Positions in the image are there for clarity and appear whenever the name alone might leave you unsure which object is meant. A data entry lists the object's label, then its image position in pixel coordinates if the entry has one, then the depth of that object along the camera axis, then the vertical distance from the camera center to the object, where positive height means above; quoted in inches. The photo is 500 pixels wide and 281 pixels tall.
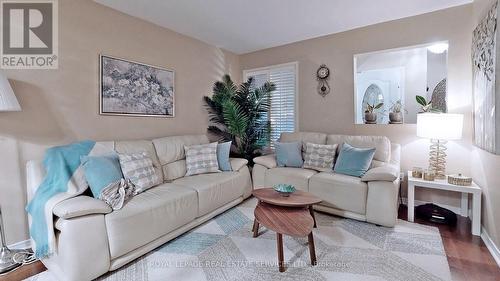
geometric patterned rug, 69.8 -40.7
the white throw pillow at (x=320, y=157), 124.2 -11.6
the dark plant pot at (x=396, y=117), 127.0 +9.9
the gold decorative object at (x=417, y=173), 109.2 -17.6
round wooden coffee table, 70.3 -26.7
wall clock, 147.5 +35.9
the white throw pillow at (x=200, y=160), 120.7 -12.8
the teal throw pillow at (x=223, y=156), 127.9 -11.5
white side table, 91.6 -24.4
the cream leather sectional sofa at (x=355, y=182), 97.0 -22.2
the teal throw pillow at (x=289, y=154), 133.3 -10.8
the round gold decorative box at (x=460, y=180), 95.1 -18.6
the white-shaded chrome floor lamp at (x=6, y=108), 69.7 +8.2
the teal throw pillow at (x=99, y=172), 79.6 -13.0
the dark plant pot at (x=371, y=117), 134.1 +10.4
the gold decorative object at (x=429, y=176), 104.0 -18.1
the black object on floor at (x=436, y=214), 103.4 -35.9
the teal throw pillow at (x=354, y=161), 110.4 -12.4
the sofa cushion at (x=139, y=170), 90.0 -14.0
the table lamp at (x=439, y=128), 99.1 +3.0
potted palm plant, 153.3 +13.7
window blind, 162.9 +27.1
